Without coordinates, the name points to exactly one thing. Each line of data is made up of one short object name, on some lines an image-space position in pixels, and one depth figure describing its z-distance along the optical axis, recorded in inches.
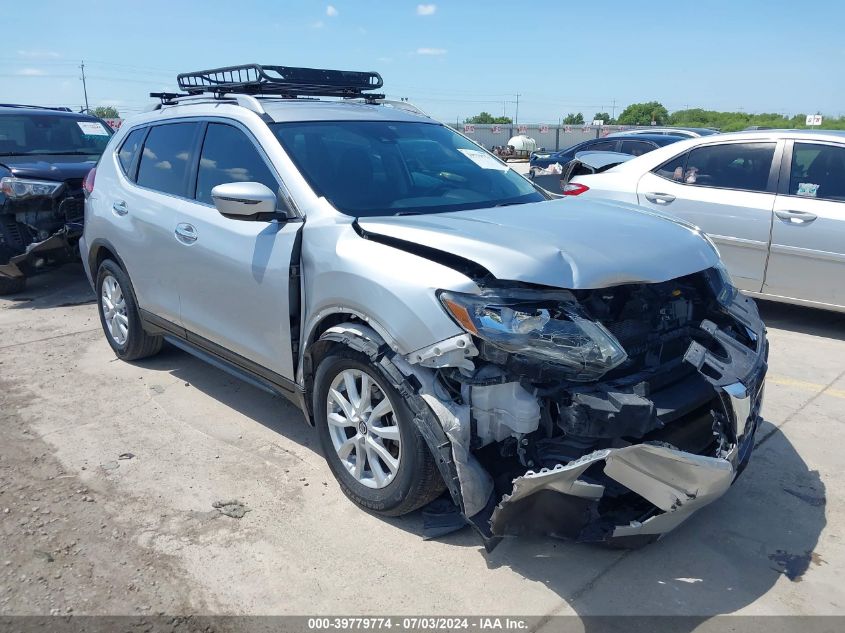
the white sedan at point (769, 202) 225.6
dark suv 286.0
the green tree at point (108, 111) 1467.2
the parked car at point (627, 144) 483.2
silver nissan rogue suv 104.4
